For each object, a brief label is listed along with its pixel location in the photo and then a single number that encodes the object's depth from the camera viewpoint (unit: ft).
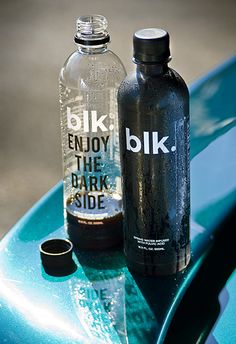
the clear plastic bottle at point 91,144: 3.60
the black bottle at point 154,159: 3.32
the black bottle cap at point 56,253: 3.54
